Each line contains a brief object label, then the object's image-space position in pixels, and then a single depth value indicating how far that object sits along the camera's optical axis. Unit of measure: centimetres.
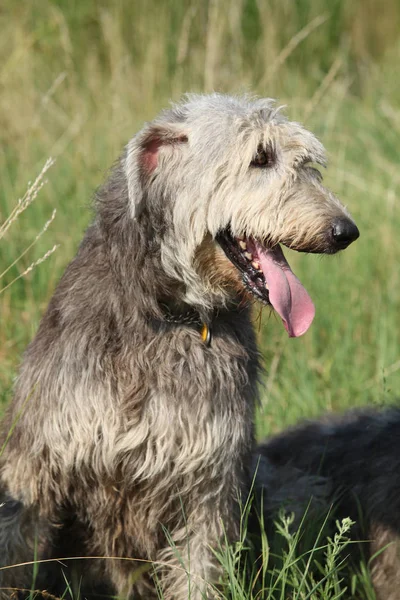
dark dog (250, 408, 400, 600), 873
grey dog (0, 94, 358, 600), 706
